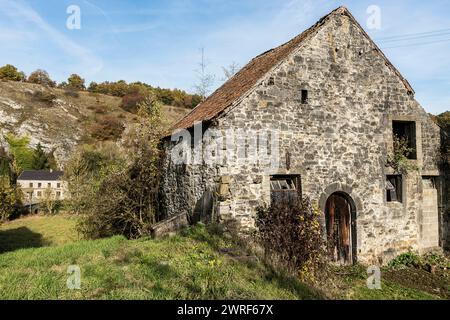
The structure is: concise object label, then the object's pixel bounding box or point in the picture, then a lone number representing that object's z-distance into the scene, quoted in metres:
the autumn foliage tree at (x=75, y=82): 77.14
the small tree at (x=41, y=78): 69.62
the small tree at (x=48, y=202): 31.53
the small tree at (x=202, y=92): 24.16
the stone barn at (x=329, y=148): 9.05
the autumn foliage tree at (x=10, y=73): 65.88
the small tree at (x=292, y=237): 7.64
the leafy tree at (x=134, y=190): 12.64
